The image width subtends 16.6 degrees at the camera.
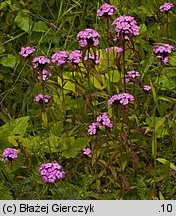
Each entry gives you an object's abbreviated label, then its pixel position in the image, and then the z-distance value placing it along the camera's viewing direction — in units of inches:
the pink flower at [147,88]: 96.2
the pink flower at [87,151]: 89.2
